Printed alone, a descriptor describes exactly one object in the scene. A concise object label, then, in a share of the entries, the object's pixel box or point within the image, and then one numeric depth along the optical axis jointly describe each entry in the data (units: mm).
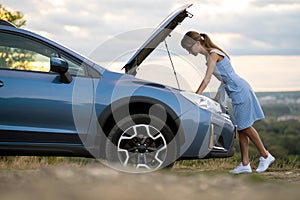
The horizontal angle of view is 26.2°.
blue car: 6195
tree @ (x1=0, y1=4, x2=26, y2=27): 20877
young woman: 7273
